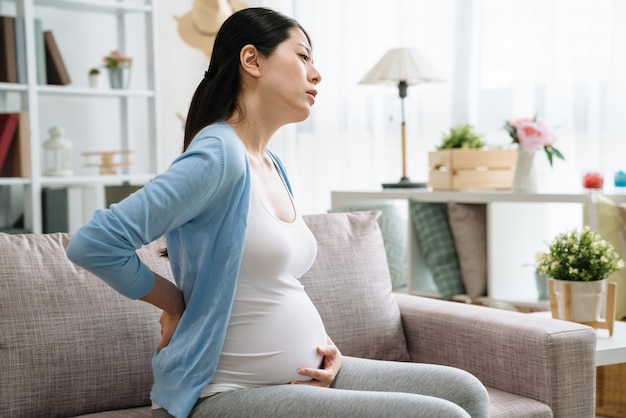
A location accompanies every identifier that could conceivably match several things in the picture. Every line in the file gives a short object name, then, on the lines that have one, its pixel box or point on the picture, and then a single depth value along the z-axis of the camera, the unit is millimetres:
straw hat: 4441
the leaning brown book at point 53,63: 4098
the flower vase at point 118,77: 4293
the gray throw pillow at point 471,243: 3395
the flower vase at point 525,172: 3219
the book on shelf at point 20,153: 3900
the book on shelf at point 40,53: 3938
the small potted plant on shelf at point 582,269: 2295
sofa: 1646
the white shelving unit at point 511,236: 3309
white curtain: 3574
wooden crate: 3479
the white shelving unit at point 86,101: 3955
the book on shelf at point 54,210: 3961
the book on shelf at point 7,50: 3842
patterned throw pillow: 3449
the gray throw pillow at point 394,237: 3750
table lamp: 3707
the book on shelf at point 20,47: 3881
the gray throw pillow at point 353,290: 2021
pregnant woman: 1298
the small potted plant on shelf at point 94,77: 4242
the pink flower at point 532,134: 3162
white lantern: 4133
